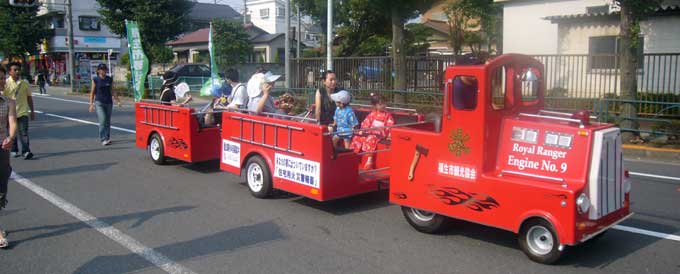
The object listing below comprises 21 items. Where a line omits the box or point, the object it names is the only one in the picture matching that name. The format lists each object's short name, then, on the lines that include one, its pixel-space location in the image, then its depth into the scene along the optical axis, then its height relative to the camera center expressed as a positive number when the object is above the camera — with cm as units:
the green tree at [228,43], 3884 +230
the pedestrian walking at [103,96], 1306 -40
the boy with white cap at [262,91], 895 -21
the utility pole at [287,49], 2181 +106
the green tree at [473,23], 3391 +347
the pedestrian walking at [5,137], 623 -63
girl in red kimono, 832 -77
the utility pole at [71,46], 3487 +194
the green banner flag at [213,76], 1495 +4
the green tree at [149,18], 3300 +341
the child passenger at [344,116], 827 -55
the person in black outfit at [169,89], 1142 -22
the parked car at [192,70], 3812 +51
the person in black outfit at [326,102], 853 -36
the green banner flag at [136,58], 1759 +60
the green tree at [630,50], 1330 +61
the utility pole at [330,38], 1939 +132
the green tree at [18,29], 4859 +408
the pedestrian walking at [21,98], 1151 -39
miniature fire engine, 536 -91
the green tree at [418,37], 3628 +262
